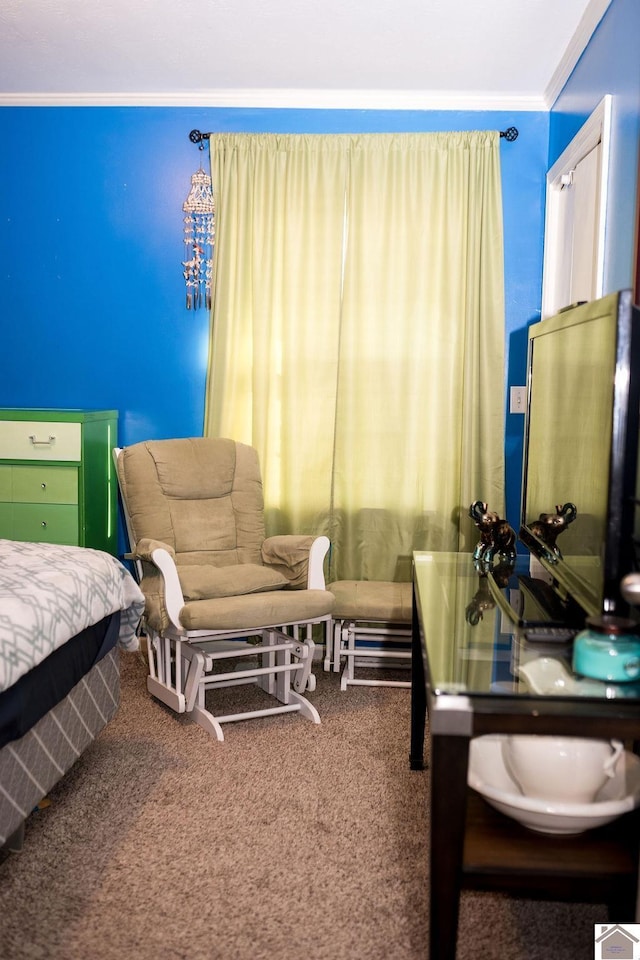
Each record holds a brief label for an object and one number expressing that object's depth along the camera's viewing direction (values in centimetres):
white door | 301
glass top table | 154
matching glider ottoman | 363
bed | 208
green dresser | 391
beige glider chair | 323
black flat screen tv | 184
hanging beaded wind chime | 412
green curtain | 402
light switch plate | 414
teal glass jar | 162
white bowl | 168
